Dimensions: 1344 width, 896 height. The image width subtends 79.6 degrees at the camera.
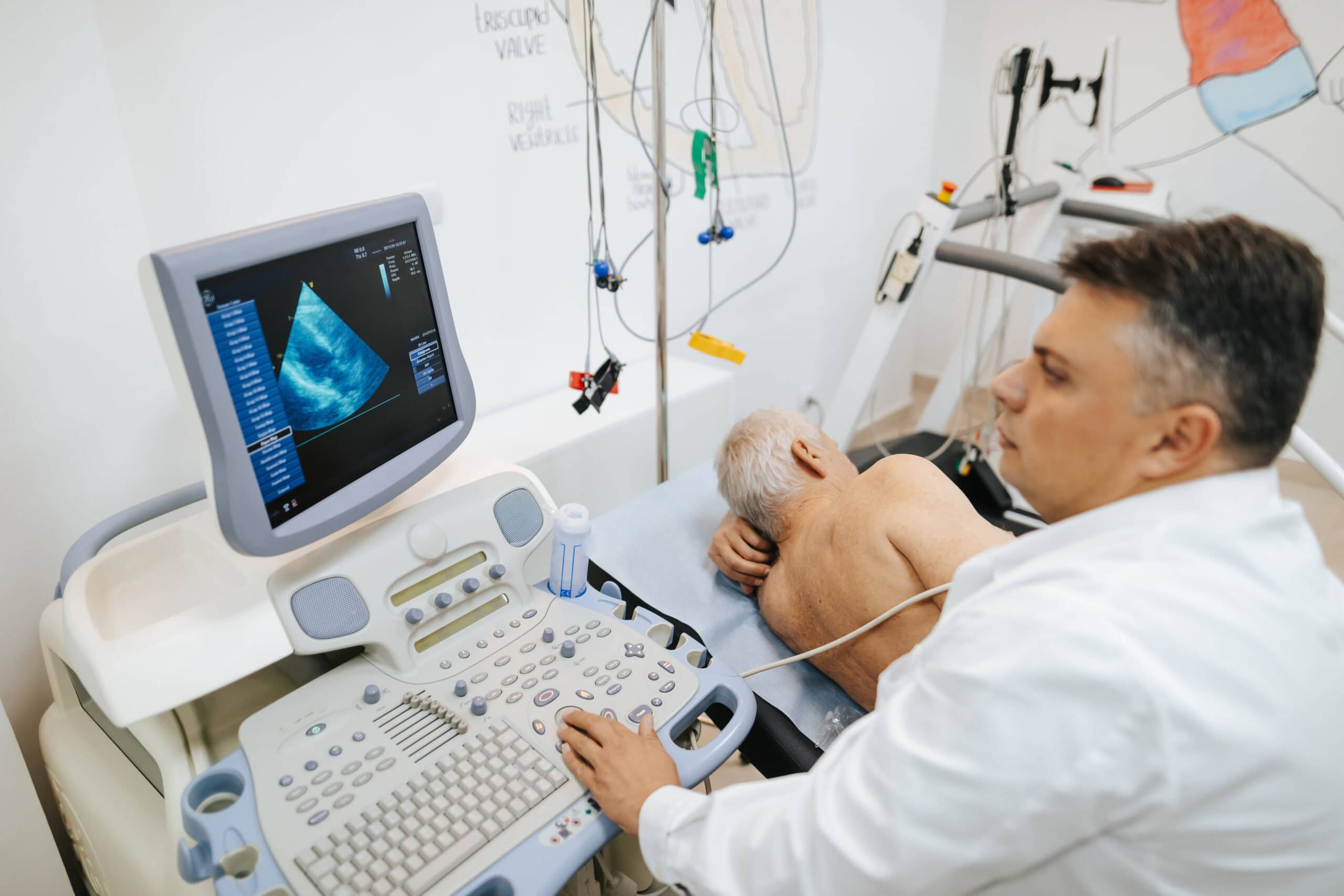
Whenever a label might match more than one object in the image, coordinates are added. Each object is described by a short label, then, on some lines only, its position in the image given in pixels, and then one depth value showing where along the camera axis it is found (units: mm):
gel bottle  1161
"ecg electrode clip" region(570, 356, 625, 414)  1497
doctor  622
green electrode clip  1787
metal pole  1428
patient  1199
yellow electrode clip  1564
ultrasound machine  813
